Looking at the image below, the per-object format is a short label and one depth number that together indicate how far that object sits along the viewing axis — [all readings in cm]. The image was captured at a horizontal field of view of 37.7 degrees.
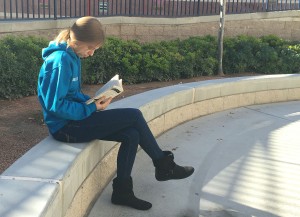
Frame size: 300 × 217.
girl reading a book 289
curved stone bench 228
